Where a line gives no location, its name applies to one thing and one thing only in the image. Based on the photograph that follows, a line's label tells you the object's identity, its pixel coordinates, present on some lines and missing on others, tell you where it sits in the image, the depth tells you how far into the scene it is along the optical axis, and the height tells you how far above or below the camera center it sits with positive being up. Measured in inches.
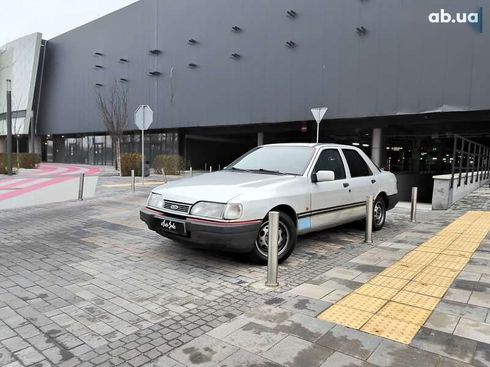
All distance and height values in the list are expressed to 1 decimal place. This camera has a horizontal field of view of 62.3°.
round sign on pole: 607.2 +42.0
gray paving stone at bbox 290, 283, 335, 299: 165.6 -59.3
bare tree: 1129.4 +103.4
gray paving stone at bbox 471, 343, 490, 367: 112.3 -57.7
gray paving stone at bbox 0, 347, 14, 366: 112.6 -61.1
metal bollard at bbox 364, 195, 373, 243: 261.9 -43.8
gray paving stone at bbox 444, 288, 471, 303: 161.0 -57.6
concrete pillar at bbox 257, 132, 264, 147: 1072.8 +26.5
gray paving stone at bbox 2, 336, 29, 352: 120.5 -61.1
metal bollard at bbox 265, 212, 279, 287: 174.2 -43.4
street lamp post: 831.1 +11.3
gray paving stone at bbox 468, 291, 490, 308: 155.9 -57.4
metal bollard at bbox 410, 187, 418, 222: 347.3 -45.8
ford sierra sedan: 188.9 -26.3
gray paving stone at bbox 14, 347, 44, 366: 113.6 -61.1
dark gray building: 698.2 +165.8
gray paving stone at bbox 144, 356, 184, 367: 112.2 -60.5
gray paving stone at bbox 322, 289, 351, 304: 160.1 -59.1
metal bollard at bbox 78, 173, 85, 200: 477.1 -55.0
